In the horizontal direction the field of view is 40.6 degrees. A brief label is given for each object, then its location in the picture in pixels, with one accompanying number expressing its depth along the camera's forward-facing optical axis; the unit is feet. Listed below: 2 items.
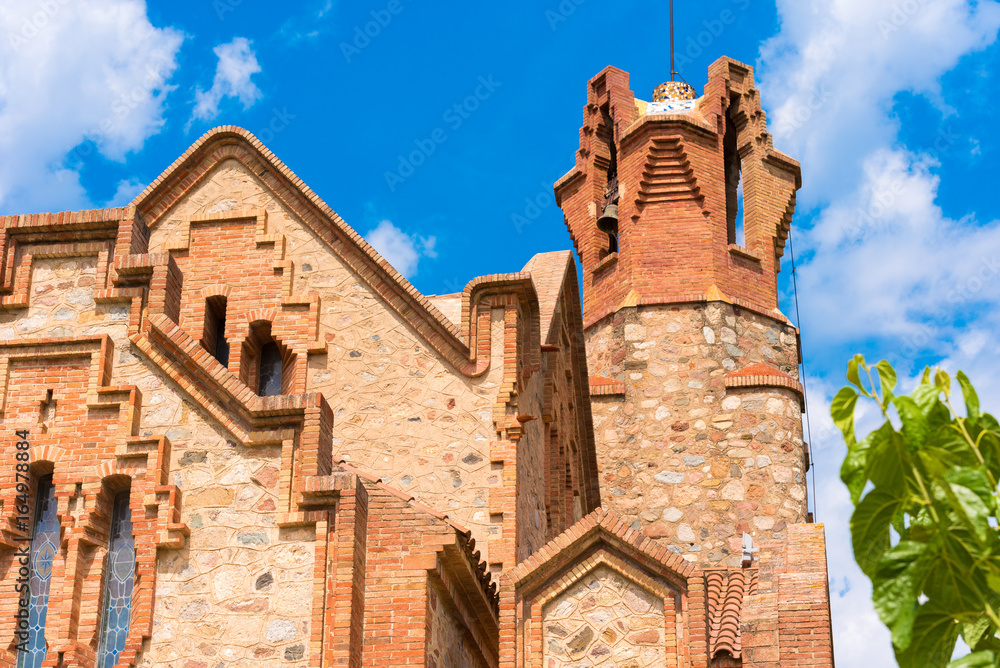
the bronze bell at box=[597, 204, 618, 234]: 85.97
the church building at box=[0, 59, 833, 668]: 37.52
